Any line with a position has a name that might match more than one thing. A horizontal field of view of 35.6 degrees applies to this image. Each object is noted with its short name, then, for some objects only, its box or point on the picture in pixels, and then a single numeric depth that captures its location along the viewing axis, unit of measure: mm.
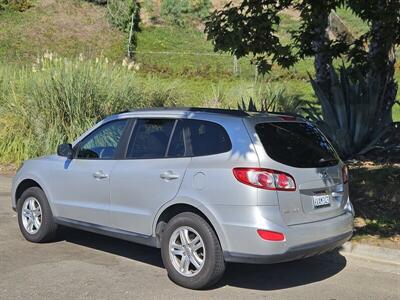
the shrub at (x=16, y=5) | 36906
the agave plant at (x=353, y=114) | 10695
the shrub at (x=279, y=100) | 15711
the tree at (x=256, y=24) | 8195
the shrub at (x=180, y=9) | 39719
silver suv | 5324
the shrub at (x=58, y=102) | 12773
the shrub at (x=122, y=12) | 35312
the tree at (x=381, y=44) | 8515
